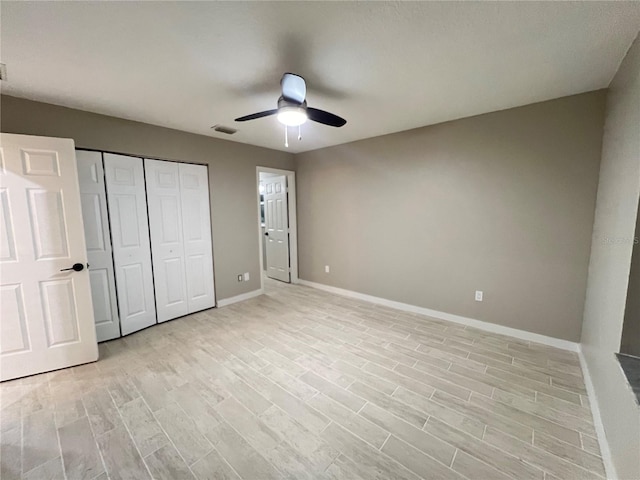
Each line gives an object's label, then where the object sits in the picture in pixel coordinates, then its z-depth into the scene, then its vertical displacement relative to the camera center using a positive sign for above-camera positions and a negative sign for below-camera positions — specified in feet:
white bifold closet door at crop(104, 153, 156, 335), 9.43 -0.91
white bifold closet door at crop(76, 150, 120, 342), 8.80 -0.94
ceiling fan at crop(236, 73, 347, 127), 5.83 +2.56
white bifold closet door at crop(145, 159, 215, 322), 10.60 -0.93
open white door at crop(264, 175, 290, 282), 16.49 -0.81
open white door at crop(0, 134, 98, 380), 6.93 -1.25
